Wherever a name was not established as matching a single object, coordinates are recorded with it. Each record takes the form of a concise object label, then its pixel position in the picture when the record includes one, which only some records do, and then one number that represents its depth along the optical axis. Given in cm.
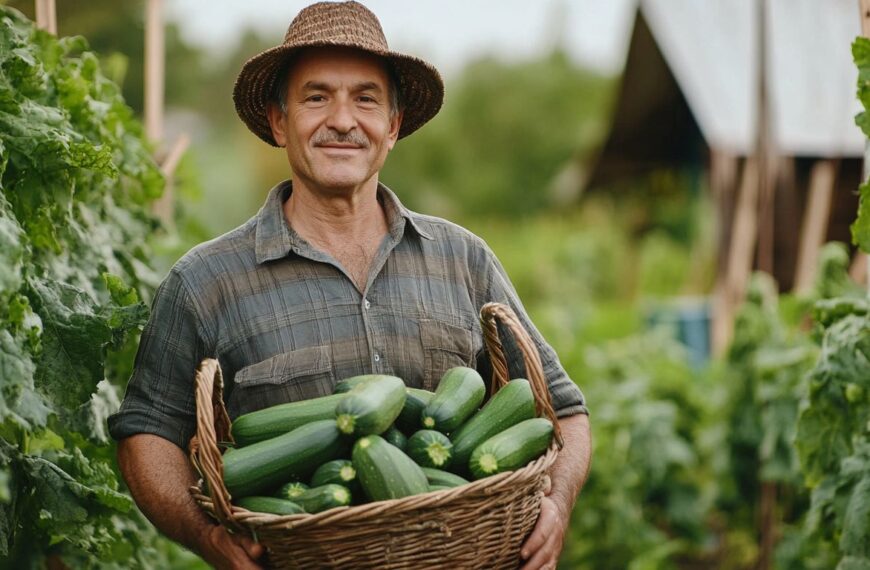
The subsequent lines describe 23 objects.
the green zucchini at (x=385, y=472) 312
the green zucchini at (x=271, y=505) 314
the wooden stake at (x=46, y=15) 486
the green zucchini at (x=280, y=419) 341
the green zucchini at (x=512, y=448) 330
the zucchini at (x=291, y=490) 322
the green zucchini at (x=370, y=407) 323
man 371
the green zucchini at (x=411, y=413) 352
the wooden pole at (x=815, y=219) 1050
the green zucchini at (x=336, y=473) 322
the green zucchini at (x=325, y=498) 312
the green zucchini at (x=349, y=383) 343
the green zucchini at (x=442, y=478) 327
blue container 1512
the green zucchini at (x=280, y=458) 323
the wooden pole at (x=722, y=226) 1149
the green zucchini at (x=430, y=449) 334
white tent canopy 1313
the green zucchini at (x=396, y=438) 340
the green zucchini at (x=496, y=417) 344
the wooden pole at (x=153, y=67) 693
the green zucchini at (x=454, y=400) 344
